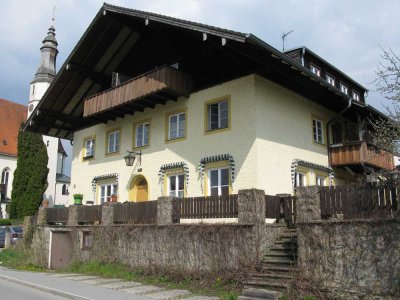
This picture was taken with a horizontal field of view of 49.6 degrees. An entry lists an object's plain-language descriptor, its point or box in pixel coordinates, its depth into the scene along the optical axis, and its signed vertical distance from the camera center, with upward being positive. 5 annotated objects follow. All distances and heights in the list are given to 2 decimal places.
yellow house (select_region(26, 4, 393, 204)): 15.81 +4.66
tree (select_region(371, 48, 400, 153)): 9.18 +1.94
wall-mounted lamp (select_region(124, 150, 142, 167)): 19.97 +2.99
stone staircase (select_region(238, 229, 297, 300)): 9.90 -1.24
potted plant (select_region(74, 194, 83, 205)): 21.45 +1.18
